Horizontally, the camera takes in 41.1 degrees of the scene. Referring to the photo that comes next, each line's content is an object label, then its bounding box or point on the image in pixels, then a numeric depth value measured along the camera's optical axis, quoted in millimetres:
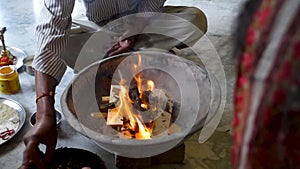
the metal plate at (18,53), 2598
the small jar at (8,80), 2262
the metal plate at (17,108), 2065
